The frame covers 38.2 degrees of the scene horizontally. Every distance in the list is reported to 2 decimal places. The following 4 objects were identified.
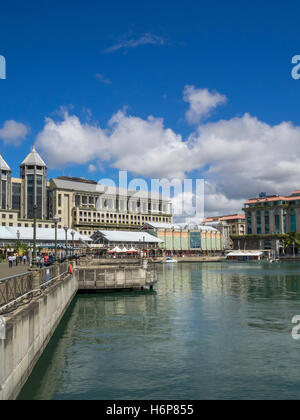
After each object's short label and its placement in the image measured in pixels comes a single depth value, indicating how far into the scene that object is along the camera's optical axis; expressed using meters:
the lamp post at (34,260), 24.96
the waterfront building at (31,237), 122.75
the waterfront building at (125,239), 158.50
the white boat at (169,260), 180.75
